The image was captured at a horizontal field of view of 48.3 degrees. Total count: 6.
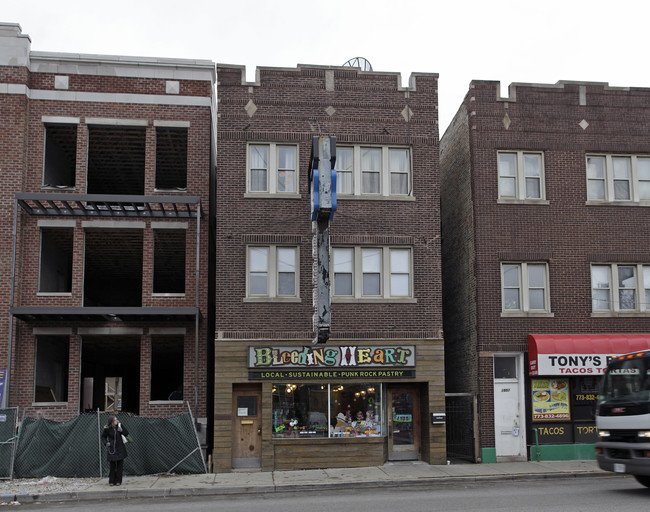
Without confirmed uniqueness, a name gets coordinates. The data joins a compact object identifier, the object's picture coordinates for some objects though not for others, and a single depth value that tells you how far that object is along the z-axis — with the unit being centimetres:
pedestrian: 1675
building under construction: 1991
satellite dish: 2433
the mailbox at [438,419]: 1970
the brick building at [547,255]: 2023
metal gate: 2022
